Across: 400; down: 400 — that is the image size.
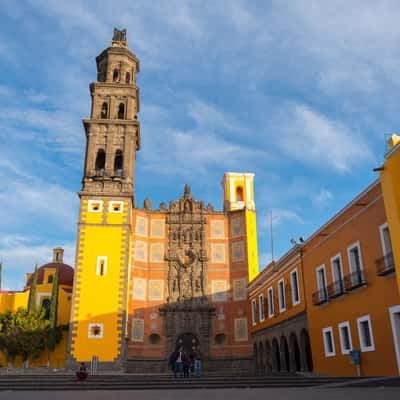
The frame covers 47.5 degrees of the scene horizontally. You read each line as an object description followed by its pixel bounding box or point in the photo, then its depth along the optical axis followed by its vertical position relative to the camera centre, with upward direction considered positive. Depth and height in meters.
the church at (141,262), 32.31 +8.06
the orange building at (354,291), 17.08 +3.01
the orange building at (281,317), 25.97 +3.04
